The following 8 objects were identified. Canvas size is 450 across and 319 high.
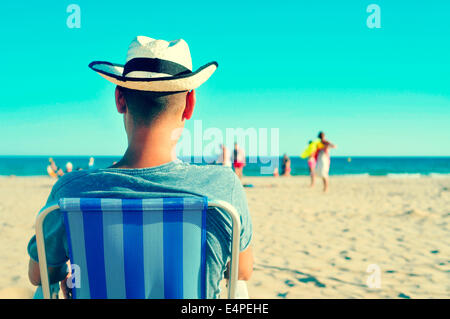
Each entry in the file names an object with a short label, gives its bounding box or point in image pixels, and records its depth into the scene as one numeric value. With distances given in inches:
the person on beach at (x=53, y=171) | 776.3
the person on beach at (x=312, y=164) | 574.6
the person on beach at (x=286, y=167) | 956.0
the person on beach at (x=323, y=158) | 431.2
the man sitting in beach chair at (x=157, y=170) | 46.6
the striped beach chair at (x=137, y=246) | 42.8
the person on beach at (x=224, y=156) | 473.7
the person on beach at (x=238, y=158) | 534.3
